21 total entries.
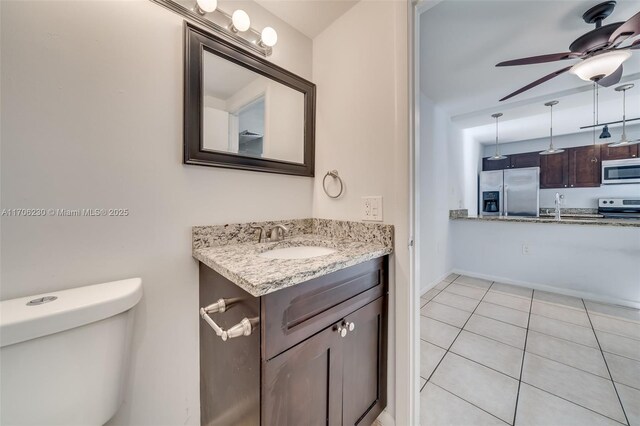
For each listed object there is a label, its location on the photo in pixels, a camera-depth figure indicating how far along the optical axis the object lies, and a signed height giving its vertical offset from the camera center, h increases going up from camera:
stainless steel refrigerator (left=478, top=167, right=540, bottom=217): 3.78 +0.33
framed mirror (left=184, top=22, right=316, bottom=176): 0.98 +0.51
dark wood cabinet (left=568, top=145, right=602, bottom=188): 3.81 +0.77
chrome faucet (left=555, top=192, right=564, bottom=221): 3.05 +0.03
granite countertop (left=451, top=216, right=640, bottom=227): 2.26 -0.11
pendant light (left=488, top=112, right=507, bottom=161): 3.04 +1.31
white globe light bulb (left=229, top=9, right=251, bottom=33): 1.05 +0.88
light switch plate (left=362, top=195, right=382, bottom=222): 1.13 +0.01
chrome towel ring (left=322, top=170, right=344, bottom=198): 1.32 +0.19
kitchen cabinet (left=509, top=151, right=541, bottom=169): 4.25 +0.98
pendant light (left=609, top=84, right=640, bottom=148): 2.42 +1.33
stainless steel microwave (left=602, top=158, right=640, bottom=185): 3.49 +0.64
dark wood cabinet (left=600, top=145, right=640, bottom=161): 3.51 +0.94
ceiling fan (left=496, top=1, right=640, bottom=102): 1.32 +1.05
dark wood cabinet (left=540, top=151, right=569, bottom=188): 4.04 +0.75
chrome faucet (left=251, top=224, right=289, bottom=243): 1.20 -0.12
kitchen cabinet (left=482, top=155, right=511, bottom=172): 4.50 +0.95
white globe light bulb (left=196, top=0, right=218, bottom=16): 0.96 +0.87
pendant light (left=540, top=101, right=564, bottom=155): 2.74 +1.30
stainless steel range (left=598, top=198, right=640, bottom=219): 3.60 +0.07
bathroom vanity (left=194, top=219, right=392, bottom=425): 0.66 -0.43
